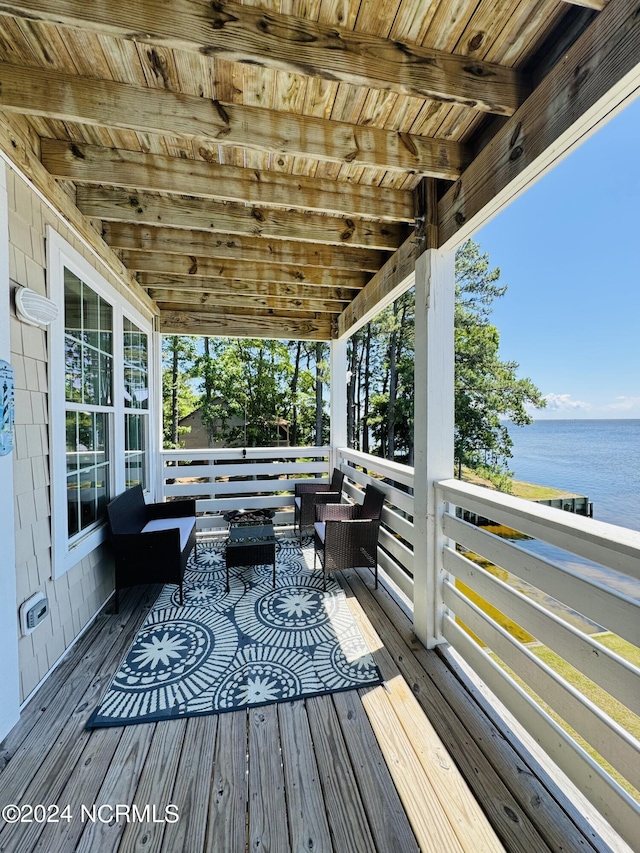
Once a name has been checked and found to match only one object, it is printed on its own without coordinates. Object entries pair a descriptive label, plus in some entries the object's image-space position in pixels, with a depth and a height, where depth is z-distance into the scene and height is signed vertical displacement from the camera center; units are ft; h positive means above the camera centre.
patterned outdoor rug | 5.86 -4.81
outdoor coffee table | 9.48 -3.74
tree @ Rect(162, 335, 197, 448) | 36.17 +3.55
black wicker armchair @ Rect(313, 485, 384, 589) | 9.13 -3.48
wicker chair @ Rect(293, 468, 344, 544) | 12.67 -3.21
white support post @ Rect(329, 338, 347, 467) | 15.40 +0.90
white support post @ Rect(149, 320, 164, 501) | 13.85 -0.32
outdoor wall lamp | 5.77 +1.93
